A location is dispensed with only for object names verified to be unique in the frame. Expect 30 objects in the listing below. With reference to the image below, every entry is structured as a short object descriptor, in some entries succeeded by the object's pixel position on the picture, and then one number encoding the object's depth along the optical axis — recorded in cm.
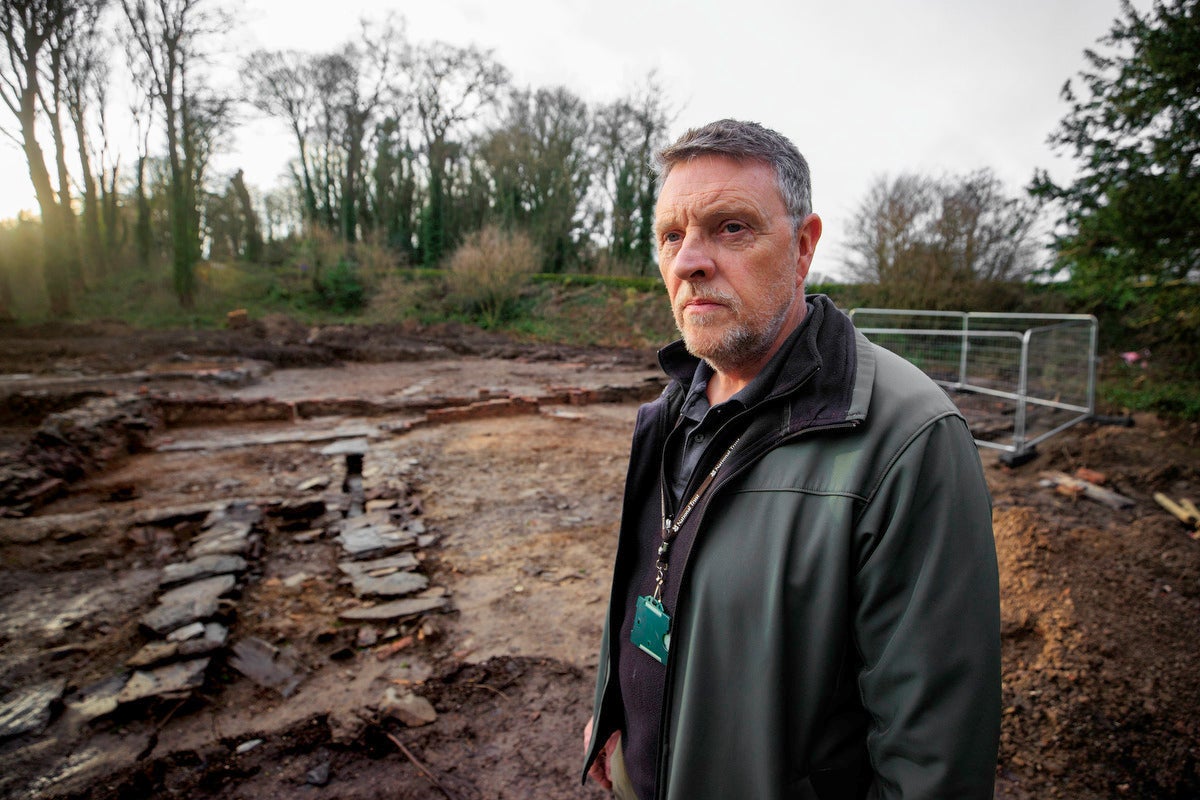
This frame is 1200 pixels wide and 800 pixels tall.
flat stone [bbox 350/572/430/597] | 429
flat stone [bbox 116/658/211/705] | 312
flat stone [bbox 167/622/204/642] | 358
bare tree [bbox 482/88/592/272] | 2903
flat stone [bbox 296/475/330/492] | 656
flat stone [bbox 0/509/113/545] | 511
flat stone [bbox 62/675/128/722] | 306
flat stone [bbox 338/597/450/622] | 400
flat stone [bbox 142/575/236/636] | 369
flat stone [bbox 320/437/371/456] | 803
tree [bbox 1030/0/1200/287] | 576
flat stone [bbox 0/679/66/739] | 297
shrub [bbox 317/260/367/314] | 2514
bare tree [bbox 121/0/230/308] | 2031
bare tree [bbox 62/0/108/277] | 1994
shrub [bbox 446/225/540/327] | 2258
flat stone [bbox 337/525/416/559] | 493
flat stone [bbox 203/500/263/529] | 540
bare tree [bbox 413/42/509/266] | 3023
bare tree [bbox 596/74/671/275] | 2856
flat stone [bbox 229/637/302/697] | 338
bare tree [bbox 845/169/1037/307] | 1492
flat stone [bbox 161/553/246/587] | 426
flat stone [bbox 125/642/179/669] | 337
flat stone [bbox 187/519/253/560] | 474
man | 104
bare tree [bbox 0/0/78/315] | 1719
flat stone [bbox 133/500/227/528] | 549
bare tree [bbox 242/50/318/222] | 2944
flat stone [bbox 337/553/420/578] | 461
